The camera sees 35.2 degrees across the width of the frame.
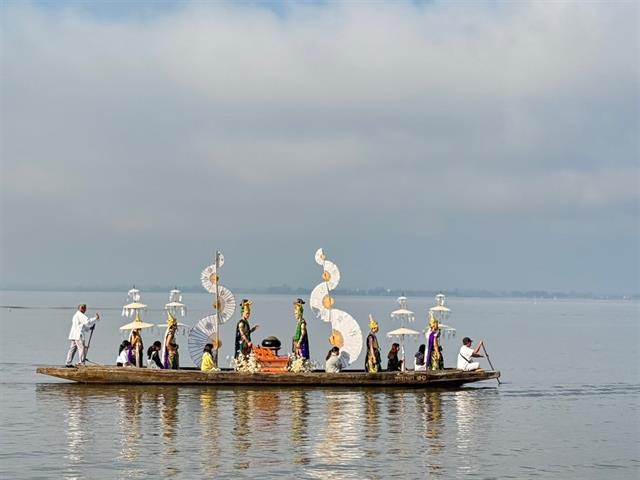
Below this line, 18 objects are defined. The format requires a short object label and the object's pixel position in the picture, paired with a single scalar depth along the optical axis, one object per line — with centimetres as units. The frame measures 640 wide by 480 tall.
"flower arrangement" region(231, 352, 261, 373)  3309
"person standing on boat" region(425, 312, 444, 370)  3388
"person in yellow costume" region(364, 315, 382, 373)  3378
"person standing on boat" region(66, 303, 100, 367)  3306
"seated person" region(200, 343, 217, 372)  3322
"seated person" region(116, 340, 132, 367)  3403
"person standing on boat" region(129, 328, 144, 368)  3396
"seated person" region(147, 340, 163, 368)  3375
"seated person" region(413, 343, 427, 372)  3462
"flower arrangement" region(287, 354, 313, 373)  3353
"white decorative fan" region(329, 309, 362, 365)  3453
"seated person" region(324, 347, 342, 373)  3341
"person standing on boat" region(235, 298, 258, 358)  3328
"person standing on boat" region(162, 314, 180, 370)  3375
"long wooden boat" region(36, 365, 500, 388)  3262
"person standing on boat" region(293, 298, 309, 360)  3381
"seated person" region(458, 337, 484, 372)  3447
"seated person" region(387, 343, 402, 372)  3447
